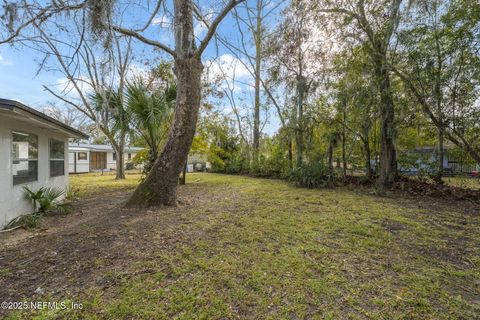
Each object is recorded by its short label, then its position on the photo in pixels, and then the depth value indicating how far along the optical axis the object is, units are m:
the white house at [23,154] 3.69
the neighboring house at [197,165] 17.23
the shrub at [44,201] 4.48
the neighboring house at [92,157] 16.16
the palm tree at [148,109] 5.78
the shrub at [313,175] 8.10
